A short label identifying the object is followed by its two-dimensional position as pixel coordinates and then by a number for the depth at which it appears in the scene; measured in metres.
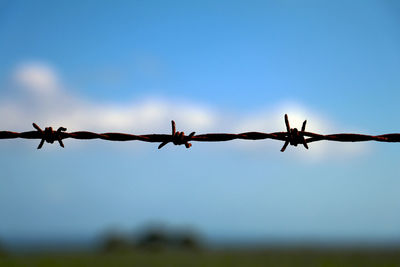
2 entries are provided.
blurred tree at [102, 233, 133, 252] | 25.20
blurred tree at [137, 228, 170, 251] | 27.14
